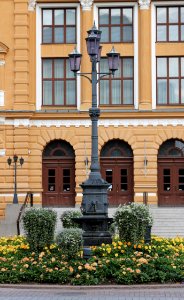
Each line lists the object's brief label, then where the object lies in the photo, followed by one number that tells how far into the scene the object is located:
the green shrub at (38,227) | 22.56
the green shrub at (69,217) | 25.66
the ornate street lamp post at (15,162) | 43.45
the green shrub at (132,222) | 22.95
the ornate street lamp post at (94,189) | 23.45
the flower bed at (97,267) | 19.66
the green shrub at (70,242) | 21.20
